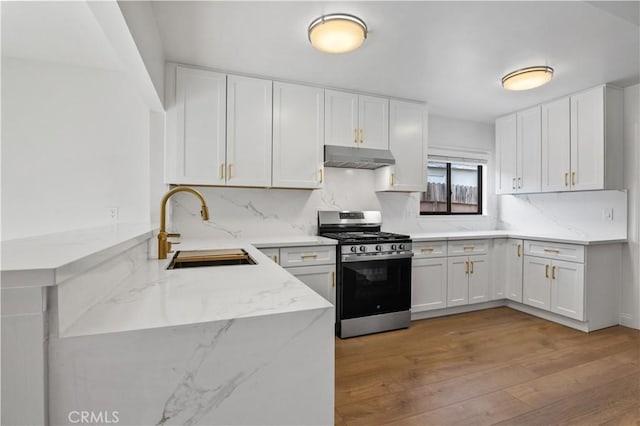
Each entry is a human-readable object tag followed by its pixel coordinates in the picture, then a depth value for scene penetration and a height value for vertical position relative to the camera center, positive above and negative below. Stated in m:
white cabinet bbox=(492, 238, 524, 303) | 3.59 -0.66
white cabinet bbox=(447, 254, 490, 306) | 3.42 -0.76
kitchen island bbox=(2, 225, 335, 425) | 0.63 -0.33
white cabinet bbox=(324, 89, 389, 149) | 3.11 +0.97
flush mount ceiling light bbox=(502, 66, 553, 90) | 2.60 +1.19
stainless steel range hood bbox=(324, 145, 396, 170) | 3.05 +0.57
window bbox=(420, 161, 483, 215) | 4.14 +0.34
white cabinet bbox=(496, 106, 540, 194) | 3.59 +0.76
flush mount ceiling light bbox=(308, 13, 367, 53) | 1.92 +1.16
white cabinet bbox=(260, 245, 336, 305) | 2.71 -0.46
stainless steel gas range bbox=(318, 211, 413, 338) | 2.84 -0.67
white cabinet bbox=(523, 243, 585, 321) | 3.01 -0.75
